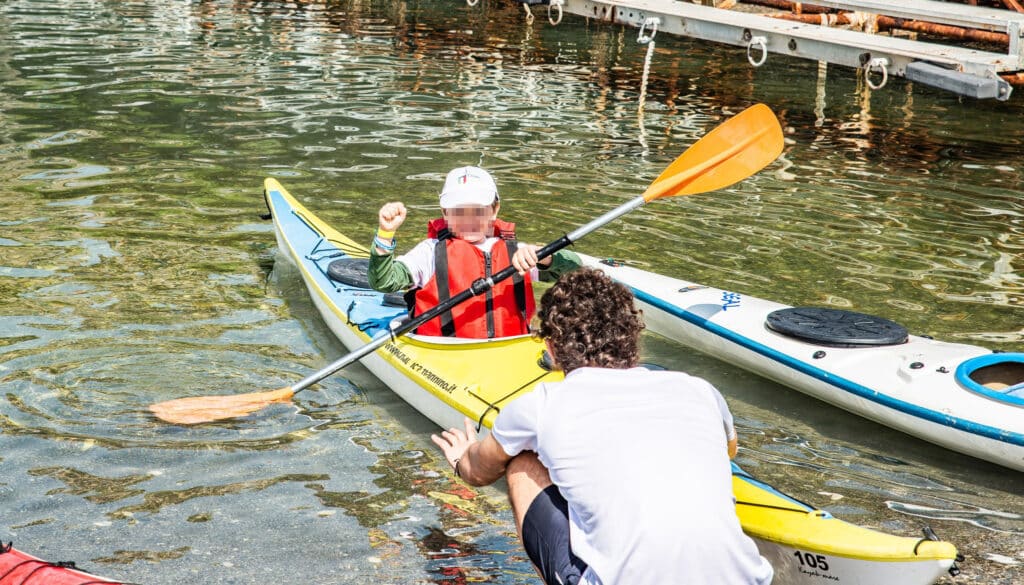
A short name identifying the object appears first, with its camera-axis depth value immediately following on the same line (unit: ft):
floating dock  32.71
